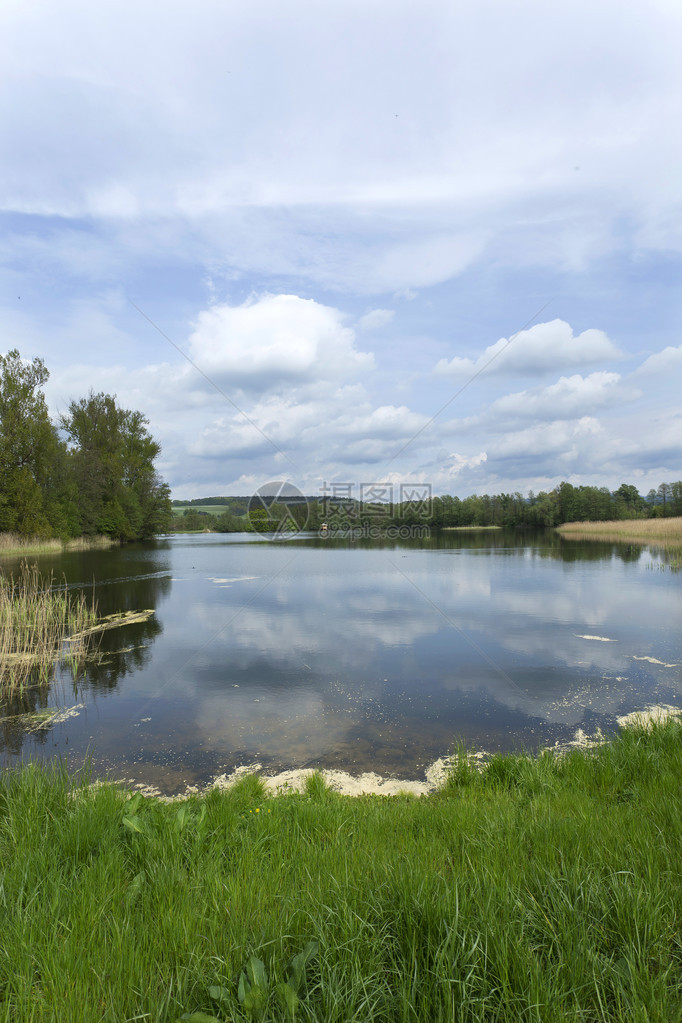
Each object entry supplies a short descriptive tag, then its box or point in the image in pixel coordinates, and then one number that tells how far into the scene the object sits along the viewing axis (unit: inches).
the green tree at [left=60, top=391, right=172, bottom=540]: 1861.5
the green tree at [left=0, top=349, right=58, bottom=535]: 1337.4
